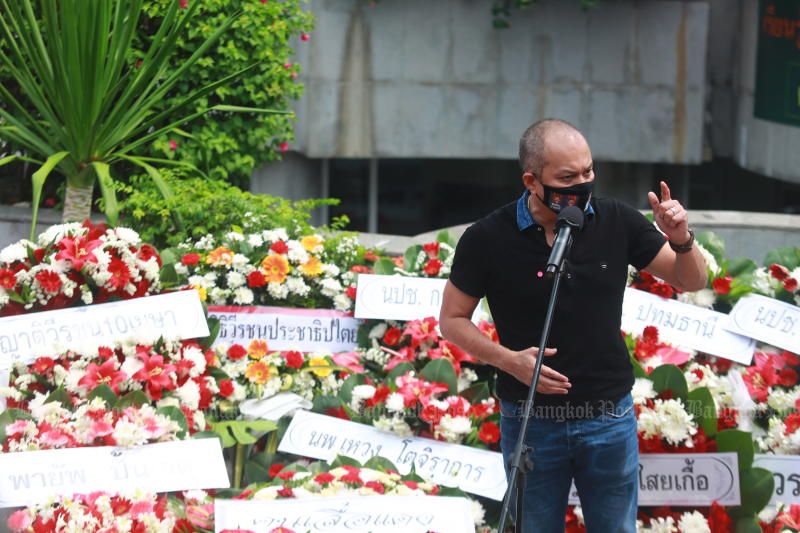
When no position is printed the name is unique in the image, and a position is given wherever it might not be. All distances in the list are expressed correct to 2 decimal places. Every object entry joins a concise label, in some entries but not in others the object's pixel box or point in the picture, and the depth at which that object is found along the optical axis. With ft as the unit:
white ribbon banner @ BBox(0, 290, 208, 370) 27.71
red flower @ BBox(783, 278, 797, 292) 29.53
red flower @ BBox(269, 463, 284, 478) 24.24
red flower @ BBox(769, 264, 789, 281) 29.77
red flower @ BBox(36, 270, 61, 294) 28.19
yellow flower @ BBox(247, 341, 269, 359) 29.37
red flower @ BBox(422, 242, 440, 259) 32.04
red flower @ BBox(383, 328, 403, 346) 29.14
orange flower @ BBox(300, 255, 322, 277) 31.63
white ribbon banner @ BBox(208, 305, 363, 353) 30.83
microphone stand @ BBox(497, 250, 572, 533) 16.30
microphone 16.58
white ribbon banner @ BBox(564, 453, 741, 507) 23.65
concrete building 60.44
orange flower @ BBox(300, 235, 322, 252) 32.65
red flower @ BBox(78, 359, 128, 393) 25.91
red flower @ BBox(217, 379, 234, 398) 27.61
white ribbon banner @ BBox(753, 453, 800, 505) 24.32
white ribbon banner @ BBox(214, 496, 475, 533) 20.84
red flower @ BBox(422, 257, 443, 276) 31.35
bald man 18.78
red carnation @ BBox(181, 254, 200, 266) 31.45
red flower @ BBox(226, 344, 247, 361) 28.99
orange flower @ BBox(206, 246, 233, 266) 31.63
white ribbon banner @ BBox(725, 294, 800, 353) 28.53
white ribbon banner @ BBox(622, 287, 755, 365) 28.43
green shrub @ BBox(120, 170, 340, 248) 33.86
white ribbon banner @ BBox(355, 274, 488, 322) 30.12
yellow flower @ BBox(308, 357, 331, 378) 29.07
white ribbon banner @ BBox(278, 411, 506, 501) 24.29
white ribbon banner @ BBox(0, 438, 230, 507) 23.17
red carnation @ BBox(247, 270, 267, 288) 31.17
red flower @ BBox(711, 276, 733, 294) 29.78
